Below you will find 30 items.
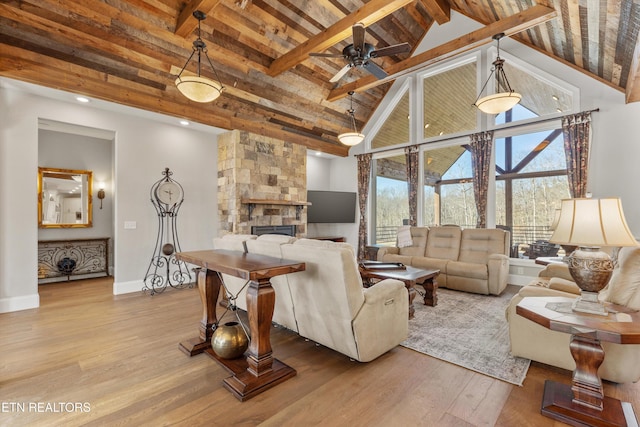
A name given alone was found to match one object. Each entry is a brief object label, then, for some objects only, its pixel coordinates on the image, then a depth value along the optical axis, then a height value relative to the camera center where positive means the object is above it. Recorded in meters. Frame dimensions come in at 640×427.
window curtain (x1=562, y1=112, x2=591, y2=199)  4.81 +1.10
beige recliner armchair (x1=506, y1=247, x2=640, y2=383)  2.02 -0.99
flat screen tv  7.62 +0.25
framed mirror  5.58 +0.40
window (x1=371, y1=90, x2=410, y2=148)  7.26 +2.26
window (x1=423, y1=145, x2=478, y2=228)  6.30 +0.62
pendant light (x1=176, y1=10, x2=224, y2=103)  3.33 +1.54
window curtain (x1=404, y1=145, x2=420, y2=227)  6.86 +0.79
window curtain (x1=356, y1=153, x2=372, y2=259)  7.92 +0.63
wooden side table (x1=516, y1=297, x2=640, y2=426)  1.68 -0.92
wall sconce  6.24 +0.59
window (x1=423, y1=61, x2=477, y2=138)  6.28 +2.60
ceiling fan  3.32 +2.01
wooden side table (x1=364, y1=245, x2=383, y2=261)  7.75 -0.96
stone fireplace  5.76 +0.80
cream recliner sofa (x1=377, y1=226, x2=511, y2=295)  4.56 -0.73
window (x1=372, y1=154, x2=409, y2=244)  7.39 +0.49
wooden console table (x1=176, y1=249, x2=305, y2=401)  2.08 -0.84
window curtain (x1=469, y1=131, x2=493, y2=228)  5.82 +0.92
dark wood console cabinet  5.52 -0.79
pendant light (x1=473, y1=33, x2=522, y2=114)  4.12 +1.65
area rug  2.46 -1.27
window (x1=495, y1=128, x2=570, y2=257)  5.28 +0.59
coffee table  3.74 -0.79
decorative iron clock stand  5.13 -0.48
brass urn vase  2.44 -1.06
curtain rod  4.83 +1.71
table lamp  1.70 -0.14
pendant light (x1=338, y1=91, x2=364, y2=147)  5.46 +1.48
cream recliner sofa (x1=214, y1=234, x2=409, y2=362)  2.29 -0.74
